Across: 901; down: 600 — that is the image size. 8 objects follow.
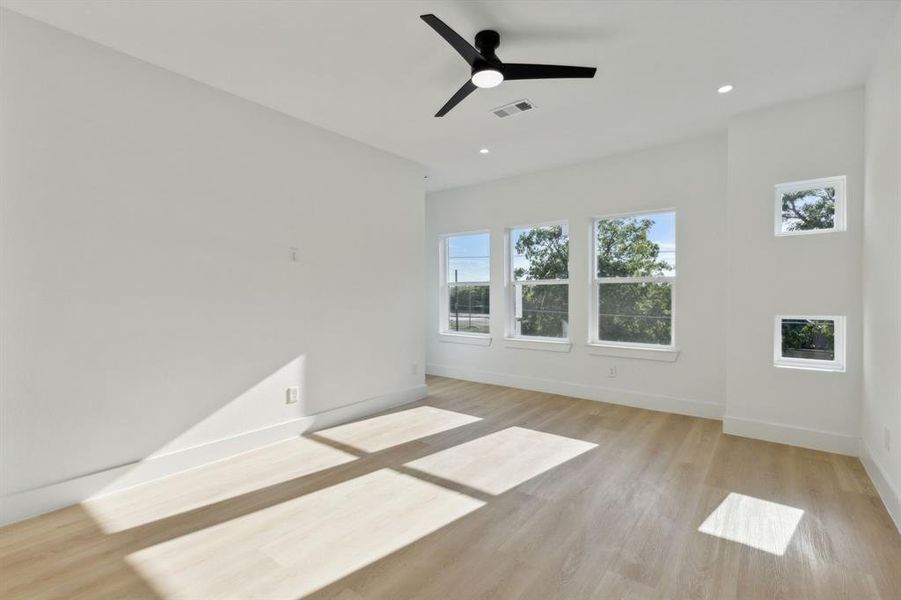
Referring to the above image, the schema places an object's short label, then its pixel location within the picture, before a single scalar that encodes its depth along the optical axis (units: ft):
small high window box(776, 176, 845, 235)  10.71
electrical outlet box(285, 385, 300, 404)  11.65
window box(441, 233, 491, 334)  19.47
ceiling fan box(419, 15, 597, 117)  7.57
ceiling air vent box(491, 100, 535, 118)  10.87
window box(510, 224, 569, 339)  16.98
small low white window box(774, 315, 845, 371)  10.75
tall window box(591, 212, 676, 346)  14.57
